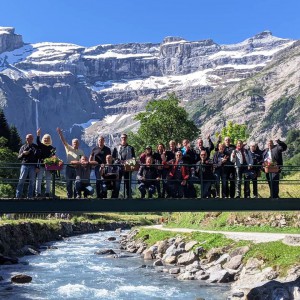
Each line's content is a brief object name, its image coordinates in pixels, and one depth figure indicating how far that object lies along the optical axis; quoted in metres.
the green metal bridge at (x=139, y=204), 18.56
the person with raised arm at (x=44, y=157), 18.98
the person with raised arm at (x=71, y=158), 19.36
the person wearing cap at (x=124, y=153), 19.66
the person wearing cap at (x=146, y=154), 19.84
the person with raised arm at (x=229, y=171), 20.25
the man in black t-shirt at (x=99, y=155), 19.39
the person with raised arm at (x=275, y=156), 20.48
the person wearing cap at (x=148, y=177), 19.80
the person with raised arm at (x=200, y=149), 20.40
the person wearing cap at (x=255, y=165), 20.31
